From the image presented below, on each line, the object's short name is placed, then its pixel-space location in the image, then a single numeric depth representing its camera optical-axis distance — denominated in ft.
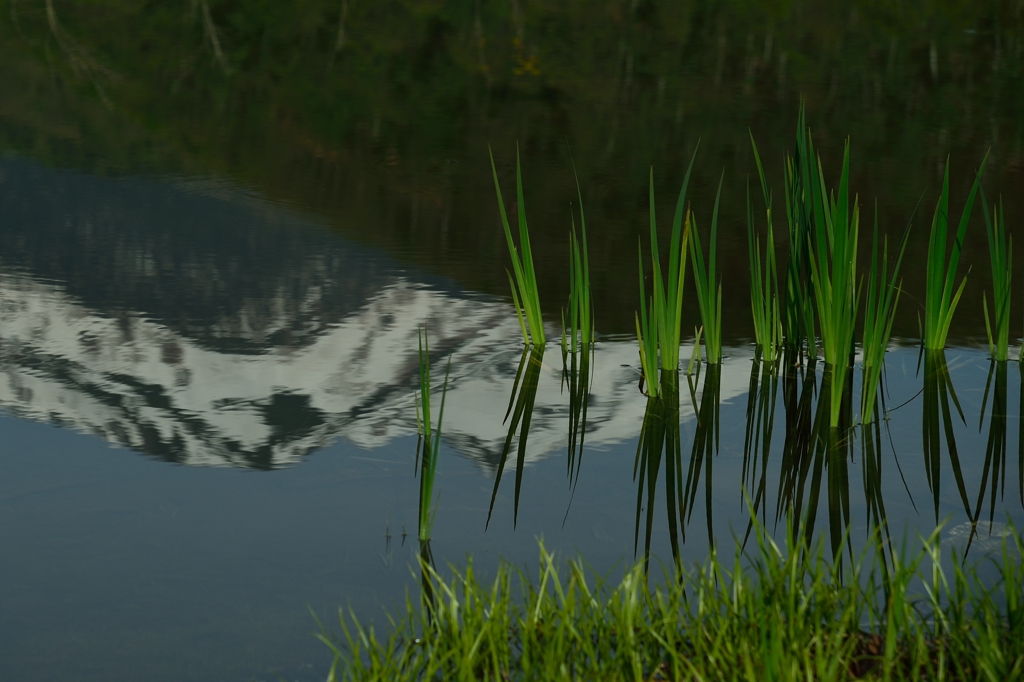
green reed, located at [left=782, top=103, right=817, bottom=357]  25.05
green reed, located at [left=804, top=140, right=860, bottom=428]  23.59
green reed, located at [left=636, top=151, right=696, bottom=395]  25.04
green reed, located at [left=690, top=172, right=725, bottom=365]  25.93
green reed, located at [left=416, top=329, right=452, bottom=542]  19.54
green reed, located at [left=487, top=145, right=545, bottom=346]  27.71
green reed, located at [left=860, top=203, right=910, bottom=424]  23.99
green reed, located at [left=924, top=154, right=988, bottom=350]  25.55
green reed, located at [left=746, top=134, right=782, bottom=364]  26.89
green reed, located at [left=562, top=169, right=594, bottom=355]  28.12
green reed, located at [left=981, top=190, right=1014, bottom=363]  26.45
